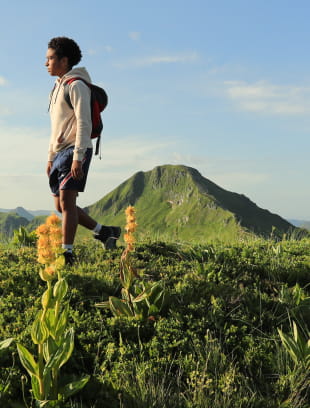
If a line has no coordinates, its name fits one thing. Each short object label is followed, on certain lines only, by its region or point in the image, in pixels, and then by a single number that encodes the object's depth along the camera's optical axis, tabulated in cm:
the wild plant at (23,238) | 833
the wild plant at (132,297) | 440
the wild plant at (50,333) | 304
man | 609
